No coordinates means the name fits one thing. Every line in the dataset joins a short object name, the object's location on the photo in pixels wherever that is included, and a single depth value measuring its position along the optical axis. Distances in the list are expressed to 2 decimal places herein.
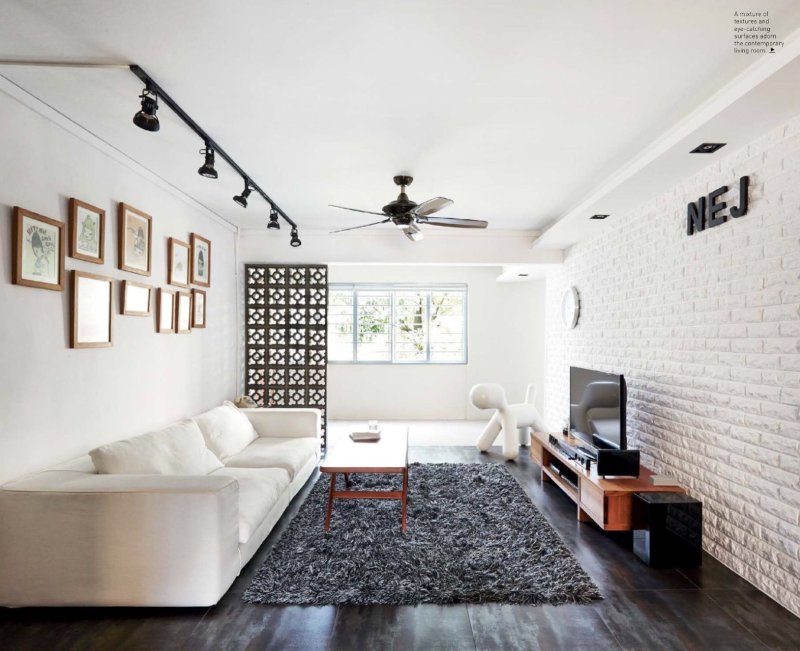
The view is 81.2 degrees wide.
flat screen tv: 3.35
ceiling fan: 3.24
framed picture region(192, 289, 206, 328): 4.20
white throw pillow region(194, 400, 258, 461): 3.69
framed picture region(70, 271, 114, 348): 2.66
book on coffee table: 3.95
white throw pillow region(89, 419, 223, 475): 2.54
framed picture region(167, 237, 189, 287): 3.75
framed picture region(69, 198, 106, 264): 2.66
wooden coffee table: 3.12
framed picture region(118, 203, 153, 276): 3.11
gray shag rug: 2.39
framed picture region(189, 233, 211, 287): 4.20
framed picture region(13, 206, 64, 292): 2.29
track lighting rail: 2.10
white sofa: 2.19
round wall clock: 4.97
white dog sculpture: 5.16
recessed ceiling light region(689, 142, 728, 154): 2.53
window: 7.53
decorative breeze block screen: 5.41
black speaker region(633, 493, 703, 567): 2.69
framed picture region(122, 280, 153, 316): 3.14
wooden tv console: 2.90
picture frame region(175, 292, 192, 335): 3.89
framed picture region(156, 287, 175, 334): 3.59
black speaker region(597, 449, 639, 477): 3.11
